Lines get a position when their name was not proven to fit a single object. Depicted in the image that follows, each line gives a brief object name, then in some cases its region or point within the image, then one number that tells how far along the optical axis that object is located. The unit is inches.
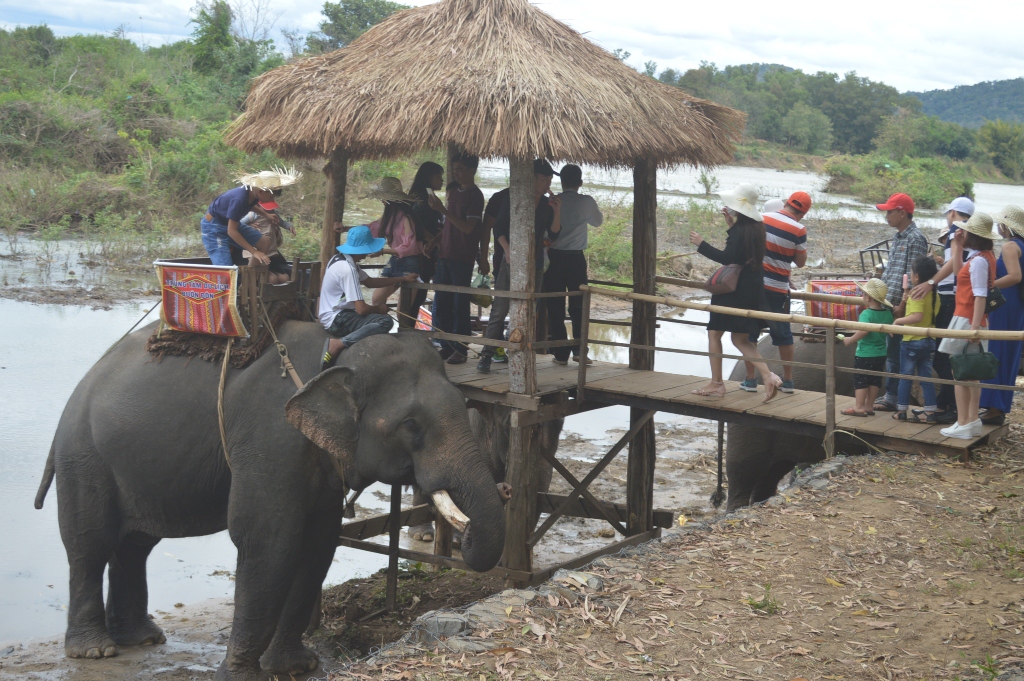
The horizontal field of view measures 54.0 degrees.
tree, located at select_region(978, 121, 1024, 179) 2236.7
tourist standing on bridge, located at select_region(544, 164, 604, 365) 310.8
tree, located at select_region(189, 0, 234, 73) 1252.5
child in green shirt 271.1
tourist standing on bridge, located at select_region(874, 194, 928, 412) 279.4
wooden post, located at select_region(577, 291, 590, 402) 288.8
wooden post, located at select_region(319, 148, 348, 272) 316.5
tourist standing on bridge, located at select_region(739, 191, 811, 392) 301.1
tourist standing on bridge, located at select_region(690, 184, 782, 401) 278.7
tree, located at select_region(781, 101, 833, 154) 2065.7
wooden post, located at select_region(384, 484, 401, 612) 290.2
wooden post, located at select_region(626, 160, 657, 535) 323.3
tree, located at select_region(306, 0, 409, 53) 1502.2
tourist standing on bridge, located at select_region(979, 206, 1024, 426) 268.4
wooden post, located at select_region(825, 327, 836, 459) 256.8
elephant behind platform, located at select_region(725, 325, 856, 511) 327.6
